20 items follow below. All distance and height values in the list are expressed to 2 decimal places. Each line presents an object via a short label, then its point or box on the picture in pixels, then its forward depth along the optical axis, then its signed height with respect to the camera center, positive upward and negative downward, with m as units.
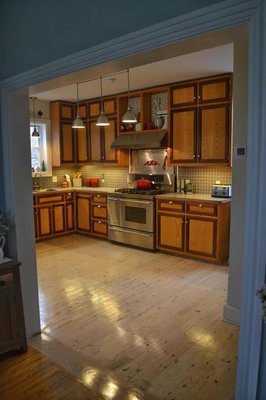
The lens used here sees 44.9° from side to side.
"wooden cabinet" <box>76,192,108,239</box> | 5.87 -0.85
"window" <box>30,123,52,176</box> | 6.31 +0.36
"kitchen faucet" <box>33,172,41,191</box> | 6.18 -0.27
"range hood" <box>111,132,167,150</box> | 5.06 +0.45
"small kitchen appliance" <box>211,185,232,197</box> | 4.53 -0.34
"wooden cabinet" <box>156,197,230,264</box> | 4.39 -0.87
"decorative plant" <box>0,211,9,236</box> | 2.47 -0.44
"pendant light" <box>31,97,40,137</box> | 5.65 +0.71
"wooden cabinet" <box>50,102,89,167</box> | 6.27 +0.61
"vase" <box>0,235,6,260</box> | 2.52 -0.57
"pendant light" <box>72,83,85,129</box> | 4.97 +0.70
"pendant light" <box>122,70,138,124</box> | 4.33 +0.68
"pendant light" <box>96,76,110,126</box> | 4.71 +0.70
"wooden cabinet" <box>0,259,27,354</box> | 2.33 -1.03
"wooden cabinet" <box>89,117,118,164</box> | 5.91 +0.49
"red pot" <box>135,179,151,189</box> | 5.53 -0.28
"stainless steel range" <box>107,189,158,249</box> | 5.07 -0.81
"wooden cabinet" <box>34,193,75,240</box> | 5.70 -0.84
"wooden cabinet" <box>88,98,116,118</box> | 5.80 +1.14
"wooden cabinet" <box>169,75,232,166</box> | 4.44 +0.65
